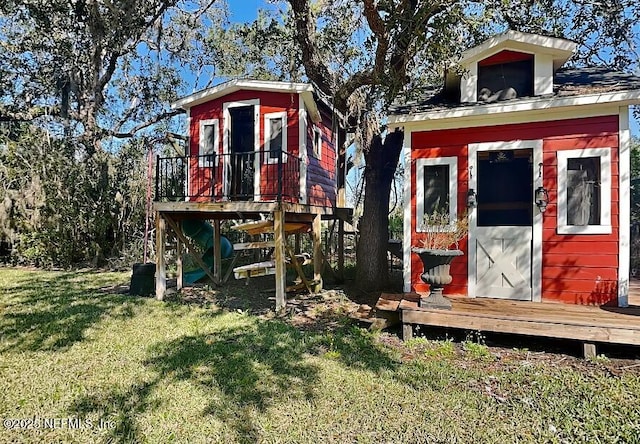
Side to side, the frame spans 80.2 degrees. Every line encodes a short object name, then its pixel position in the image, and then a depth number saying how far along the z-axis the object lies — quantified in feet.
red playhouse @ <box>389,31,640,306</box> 16.12
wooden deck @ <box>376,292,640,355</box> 12.55
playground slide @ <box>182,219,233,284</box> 29.28
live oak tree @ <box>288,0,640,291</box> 19.50
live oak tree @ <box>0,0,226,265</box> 35.58
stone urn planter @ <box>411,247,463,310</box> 15.15
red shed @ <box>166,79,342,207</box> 23.50
